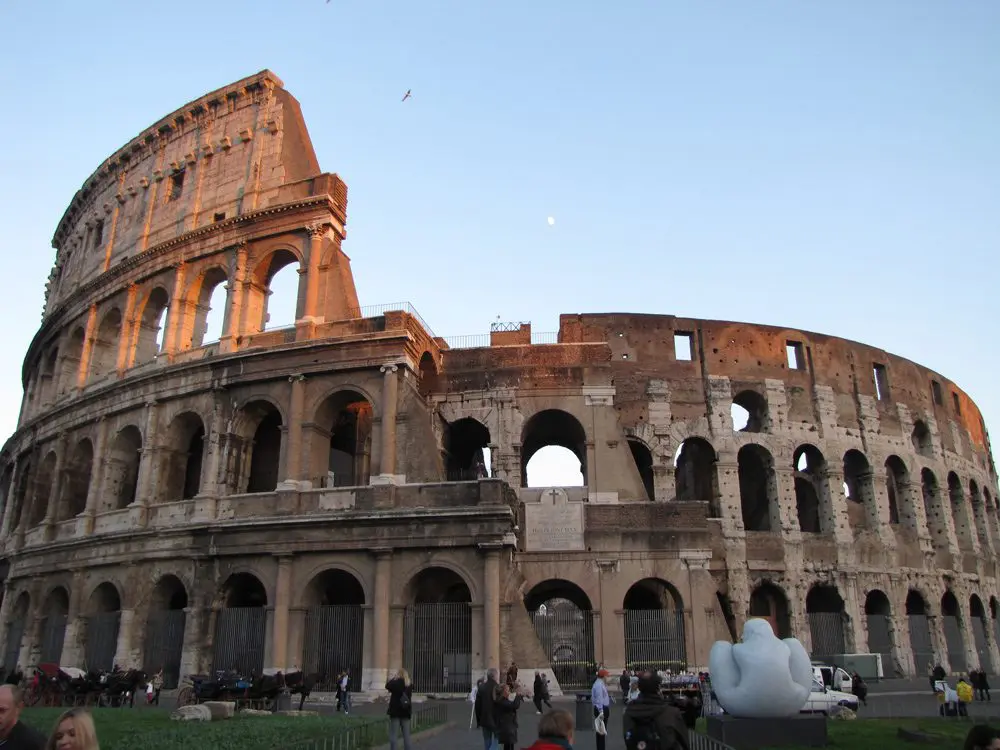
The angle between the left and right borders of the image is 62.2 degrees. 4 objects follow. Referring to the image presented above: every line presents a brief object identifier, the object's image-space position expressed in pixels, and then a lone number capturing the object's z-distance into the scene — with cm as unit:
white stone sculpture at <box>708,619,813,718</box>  1015
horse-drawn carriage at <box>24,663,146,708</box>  1730
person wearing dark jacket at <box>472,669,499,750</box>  937
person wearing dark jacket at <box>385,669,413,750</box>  957
